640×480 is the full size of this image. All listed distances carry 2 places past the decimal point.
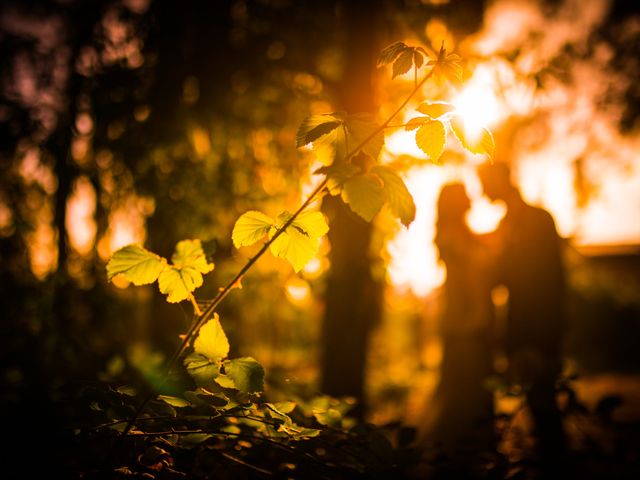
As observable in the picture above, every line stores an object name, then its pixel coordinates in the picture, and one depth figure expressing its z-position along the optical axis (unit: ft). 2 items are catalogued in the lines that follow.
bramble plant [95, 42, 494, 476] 3.06
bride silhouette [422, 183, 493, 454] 13.52
